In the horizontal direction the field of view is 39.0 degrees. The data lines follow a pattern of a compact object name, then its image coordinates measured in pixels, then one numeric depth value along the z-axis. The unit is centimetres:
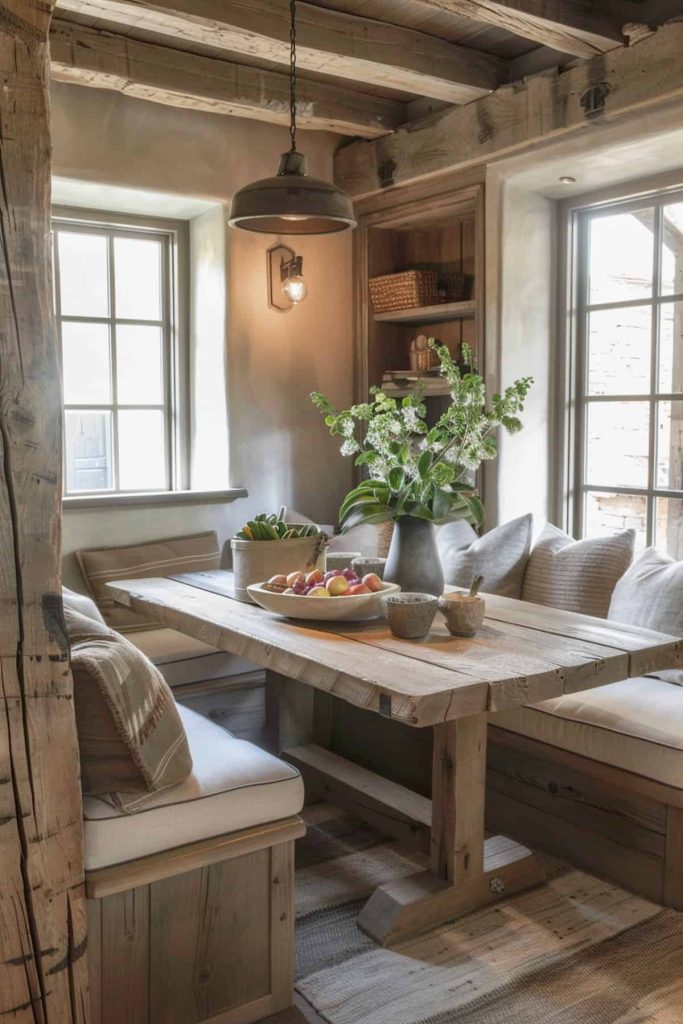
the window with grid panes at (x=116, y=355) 417
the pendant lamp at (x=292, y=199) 269
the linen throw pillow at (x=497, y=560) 343
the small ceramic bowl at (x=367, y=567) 287
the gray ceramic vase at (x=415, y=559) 280
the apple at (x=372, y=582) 266
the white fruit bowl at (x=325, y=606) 258
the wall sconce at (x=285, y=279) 434
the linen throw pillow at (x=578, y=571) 317
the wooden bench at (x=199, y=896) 184
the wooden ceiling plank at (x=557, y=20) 306
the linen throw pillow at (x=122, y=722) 183
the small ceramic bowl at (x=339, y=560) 313
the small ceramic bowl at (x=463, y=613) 249
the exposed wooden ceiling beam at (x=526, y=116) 323
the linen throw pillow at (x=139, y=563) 377
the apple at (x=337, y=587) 262
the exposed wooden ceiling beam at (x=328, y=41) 317
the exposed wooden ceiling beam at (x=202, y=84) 355
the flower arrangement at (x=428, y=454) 273
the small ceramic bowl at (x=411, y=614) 243
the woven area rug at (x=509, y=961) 210
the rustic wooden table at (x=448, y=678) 208
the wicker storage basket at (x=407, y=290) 434
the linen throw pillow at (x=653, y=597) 281
